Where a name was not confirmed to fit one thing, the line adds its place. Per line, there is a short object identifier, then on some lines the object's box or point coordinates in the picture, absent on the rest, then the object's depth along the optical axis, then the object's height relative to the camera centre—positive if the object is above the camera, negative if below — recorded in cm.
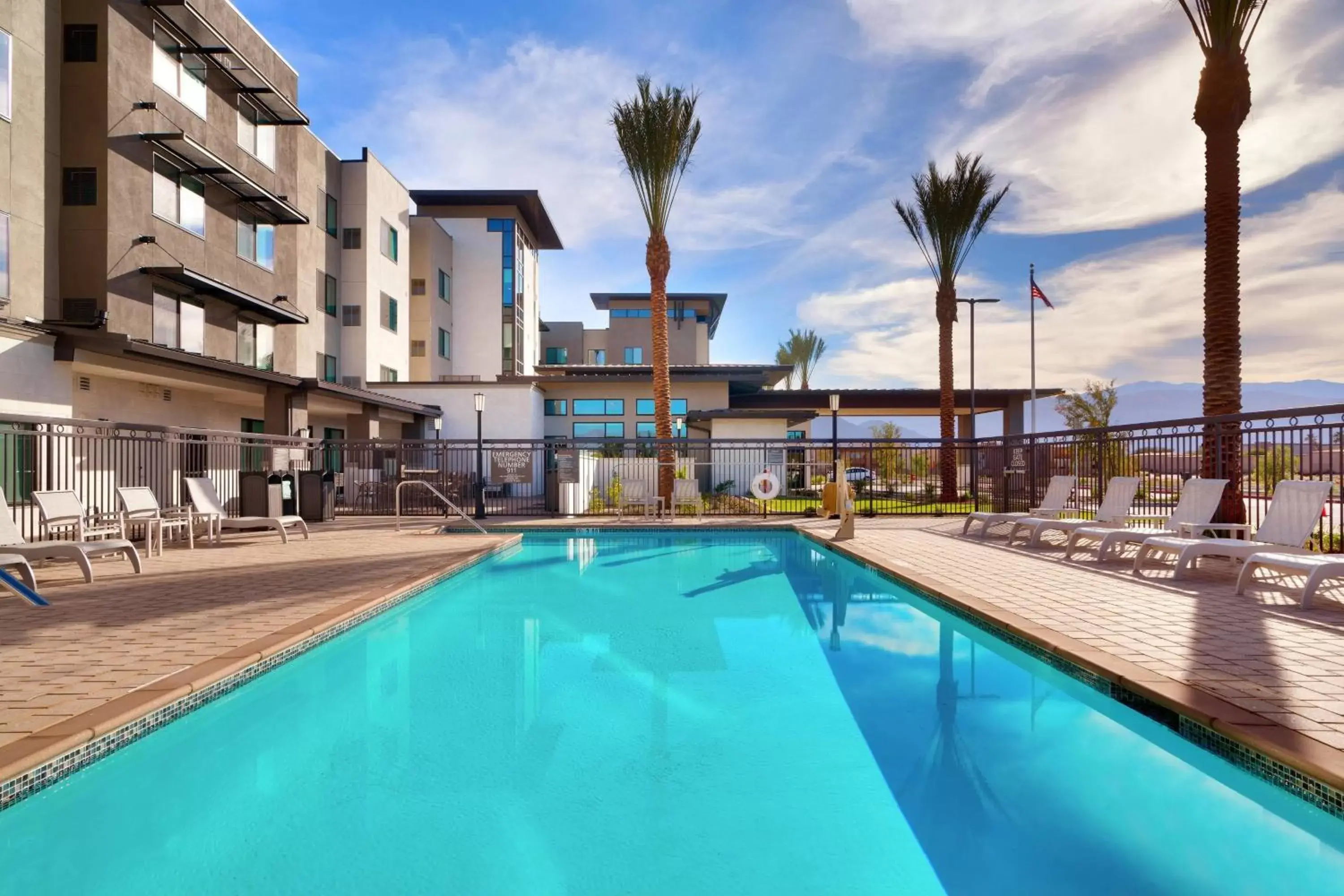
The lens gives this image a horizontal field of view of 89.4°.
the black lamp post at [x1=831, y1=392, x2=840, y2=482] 1667 +62
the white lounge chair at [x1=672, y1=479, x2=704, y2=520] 1772 -100
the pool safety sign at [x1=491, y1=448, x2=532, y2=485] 1727 -26
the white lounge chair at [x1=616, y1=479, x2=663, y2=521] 1809 -108
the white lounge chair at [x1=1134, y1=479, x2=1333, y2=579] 663 -77
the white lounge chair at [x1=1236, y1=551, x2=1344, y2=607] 561 -95
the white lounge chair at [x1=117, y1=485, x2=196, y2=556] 967 -81
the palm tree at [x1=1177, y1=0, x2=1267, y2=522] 991 +399
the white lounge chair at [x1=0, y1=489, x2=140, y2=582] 681 -91
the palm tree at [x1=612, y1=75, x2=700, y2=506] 1695 +757
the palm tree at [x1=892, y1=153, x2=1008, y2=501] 2023 +710
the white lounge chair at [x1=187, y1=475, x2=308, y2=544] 1102 -92
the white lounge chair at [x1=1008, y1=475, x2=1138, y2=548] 988 -85
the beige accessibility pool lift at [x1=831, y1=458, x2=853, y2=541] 1209 -112
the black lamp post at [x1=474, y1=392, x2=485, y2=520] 1623 -40
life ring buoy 1600 -71
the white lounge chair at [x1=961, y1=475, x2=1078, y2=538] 1166 -84
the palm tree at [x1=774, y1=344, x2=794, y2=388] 6100 +908
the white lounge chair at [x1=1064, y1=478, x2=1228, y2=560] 823 -79
